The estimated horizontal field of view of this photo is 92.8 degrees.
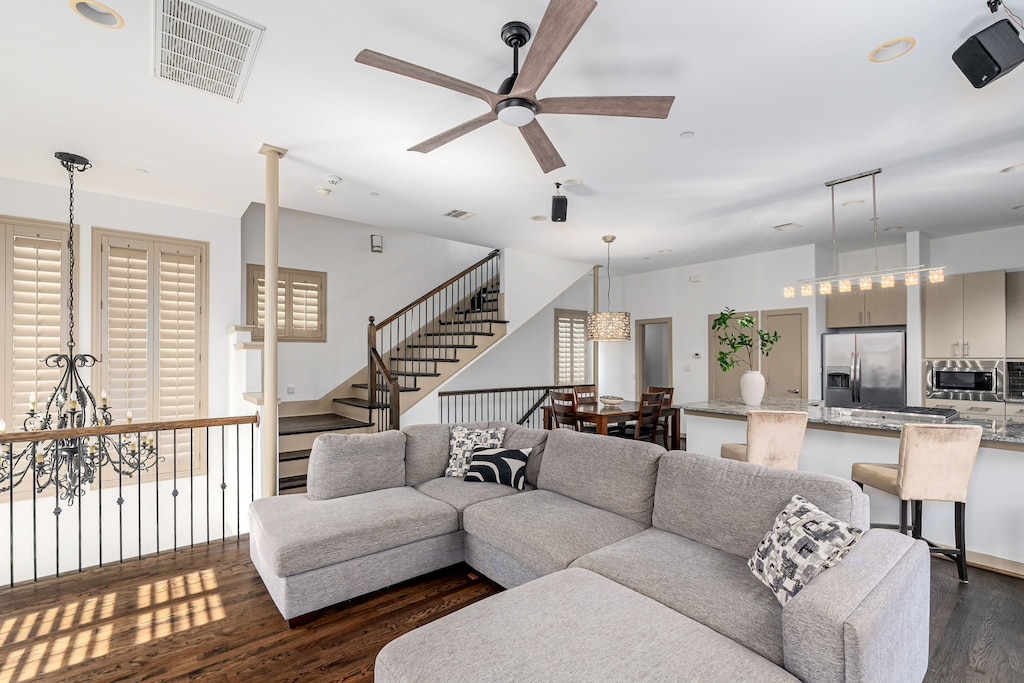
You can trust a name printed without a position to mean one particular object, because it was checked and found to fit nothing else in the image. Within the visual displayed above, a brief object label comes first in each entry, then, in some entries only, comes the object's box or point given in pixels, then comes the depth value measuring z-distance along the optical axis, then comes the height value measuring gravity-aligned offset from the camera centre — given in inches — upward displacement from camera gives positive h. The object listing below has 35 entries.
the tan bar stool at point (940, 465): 113.4 -28.0
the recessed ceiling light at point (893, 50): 89.4 +55.8
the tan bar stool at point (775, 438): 140.1 -26.3
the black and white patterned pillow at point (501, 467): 139.6 -34.4
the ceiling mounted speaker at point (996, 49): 76.5 +47.3
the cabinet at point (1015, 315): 211.3 +13.4
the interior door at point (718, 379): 290.2 -18.8
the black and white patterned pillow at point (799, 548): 72.6 -31.3
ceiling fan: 69.9 +45.7
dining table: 208.7 -30.5
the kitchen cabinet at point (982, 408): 211.3 -27.5
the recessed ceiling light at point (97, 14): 81.7 +58.0
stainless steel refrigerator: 238.5 -10.9
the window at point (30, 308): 161.2 +14.5
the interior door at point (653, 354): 338.0 -4.5
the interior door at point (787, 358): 263.4 -6.0
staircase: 198.7 -7.2
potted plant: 182.4 -4.5
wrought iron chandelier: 127.3 -26.1
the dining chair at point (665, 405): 234.2 -28.6
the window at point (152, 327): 177.5 +9.0
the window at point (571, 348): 361.4 +0.1
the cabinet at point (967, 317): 214.1 +13.2
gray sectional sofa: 62.2 -39.4
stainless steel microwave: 213.3 -15.3
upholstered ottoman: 60.1 -39.6
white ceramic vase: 183.9 -15.1
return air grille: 85.0 +57.4
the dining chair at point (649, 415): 221.1 -31.0
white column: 146.9 -2.8
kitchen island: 122.0 -34.4
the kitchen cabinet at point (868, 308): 239.5 +19.7
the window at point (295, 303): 232.1 +23.1
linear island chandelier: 155.0 +23.4
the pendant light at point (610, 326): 249.0 +11.2
